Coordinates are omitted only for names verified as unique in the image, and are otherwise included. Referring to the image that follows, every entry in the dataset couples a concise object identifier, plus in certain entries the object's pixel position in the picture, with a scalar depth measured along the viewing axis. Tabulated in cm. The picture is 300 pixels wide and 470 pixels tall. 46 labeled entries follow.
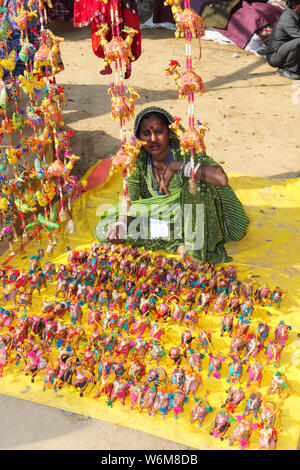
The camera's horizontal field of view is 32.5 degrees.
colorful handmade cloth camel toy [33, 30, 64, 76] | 410
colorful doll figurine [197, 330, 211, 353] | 378
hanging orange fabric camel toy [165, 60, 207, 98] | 376
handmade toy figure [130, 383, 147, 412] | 340
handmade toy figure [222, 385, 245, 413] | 336
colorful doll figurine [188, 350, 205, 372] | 364
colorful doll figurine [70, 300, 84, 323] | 411
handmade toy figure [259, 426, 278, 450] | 312
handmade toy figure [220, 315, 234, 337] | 393
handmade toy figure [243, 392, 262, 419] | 330
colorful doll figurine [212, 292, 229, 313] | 414
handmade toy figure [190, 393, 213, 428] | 329
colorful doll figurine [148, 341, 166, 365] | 369
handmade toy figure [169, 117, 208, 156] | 387
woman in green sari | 446
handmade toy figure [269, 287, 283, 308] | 418
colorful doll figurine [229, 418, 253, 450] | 316
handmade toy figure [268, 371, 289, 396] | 344
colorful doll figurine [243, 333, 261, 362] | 369
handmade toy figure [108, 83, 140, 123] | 384
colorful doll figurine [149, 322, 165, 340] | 388
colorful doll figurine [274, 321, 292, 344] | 379
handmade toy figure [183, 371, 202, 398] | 346
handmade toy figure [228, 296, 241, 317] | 409
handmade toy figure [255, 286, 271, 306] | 419
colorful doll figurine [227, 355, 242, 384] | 356
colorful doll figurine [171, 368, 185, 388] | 349
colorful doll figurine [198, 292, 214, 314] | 417
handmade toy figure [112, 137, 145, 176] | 396
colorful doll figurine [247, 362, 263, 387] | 351
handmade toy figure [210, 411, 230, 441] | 321
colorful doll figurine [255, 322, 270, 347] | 380
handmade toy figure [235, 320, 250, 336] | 383
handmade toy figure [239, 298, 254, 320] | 406
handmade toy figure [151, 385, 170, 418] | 336
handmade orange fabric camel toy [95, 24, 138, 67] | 367
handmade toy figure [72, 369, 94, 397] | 356
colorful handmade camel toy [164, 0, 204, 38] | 360
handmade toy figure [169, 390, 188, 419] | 335
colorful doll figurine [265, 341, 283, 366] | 369
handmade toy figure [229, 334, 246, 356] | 371
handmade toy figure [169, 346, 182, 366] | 368
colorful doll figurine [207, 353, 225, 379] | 361
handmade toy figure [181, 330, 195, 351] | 381
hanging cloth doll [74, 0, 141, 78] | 514
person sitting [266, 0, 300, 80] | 898
